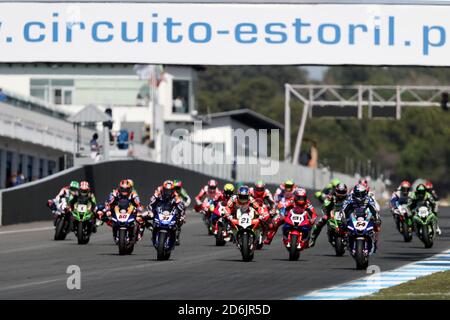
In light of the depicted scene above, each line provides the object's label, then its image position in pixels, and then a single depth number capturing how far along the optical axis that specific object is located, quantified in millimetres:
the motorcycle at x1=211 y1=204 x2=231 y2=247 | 31594
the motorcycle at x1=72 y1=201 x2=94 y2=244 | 31141
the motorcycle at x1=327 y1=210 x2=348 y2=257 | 27641
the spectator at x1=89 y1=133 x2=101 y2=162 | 49625
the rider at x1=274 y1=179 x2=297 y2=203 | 32281
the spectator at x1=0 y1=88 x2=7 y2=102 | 50594
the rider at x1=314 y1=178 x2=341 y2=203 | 33150
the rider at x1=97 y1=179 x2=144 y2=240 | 27328
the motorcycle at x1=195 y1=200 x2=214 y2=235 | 34062
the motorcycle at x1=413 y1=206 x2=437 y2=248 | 30406
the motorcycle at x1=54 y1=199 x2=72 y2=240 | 33156
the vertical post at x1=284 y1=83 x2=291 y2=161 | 80500
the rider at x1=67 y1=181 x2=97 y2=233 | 31328
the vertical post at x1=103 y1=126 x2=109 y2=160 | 49906
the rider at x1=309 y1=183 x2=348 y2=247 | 27953
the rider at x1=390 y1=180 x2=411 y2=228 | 33406
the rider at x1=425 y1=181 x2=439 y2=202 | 31236
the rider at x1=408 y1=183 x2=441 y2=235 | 30688
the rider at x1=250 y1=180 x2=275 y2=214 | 31219
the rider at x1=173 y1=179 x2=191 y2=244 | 31484
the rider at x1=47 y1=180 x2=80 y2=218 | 31750
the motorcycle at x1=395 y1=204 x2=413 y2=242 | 32969
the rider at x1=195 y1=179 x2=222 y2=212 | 35281
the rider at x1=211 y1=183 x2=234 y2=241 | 30531
